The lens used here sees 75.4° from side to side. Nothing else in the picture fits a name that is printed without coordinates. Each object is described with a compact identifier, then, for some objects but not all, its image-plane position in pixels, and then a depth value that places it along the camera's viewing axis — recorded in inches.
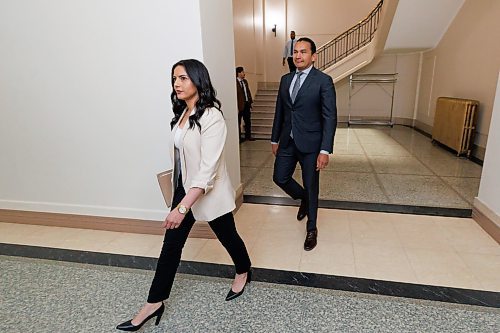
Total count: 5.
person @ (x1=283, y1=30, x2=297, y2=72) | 338.4
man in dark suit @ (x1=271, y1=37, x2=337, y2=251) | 95.0
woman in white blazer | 64.6
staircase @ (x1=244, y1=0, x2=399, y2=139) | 301.0
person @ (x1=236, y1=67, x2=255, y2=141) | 270.7
